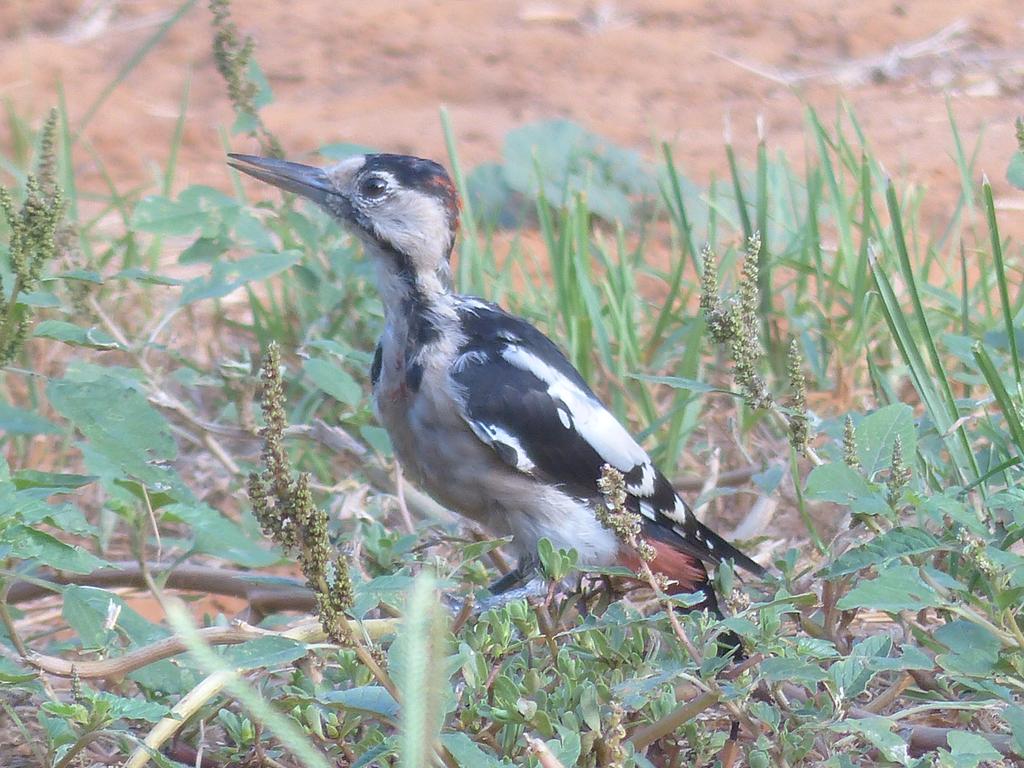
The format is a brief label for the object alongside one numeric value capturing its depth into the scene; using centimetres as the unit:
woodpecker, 571
